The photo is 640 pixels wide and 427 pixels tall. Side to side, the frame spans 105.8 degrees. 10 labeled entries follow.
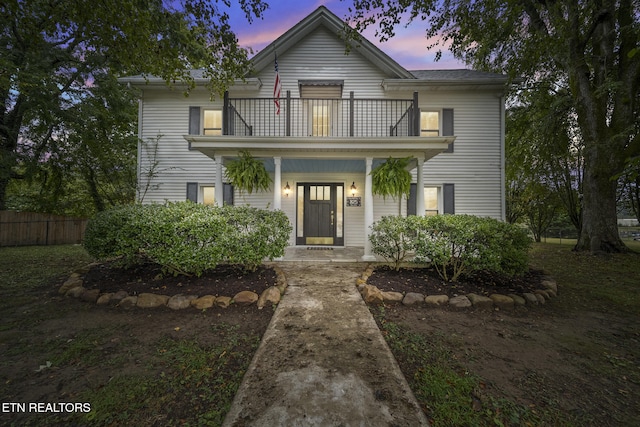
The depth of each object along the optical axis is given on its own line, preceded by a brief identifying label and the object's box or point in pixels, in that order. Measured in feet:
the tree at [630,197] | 35.98
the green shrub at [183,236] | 11.96
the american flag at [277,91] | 20.78
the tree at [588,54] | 22.08
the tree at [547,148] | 28.20
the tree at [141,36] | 12.07
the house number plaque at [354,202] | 27.14
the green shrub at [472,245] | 12.46
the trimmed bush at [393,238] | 14.40
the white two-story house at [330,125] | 26.23
